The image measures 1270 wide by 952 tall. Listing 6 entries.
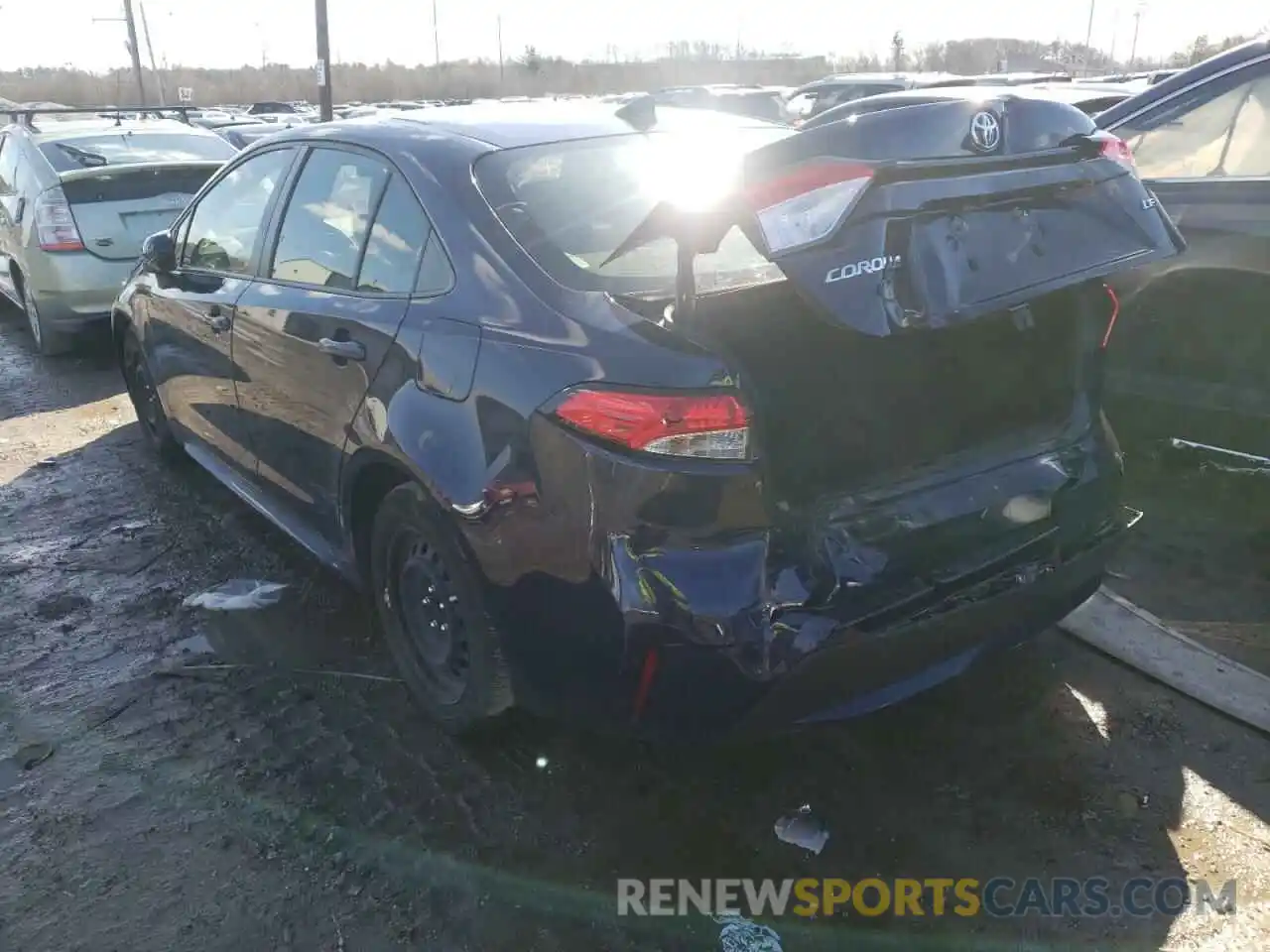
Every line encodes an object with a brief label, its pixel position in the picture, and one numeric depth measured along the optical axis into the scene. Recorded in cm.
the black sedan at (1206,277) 416
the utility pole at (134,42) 3481
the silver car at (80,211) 743
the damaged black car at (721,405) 225
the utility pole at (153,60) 5112
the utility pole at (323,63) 2075
